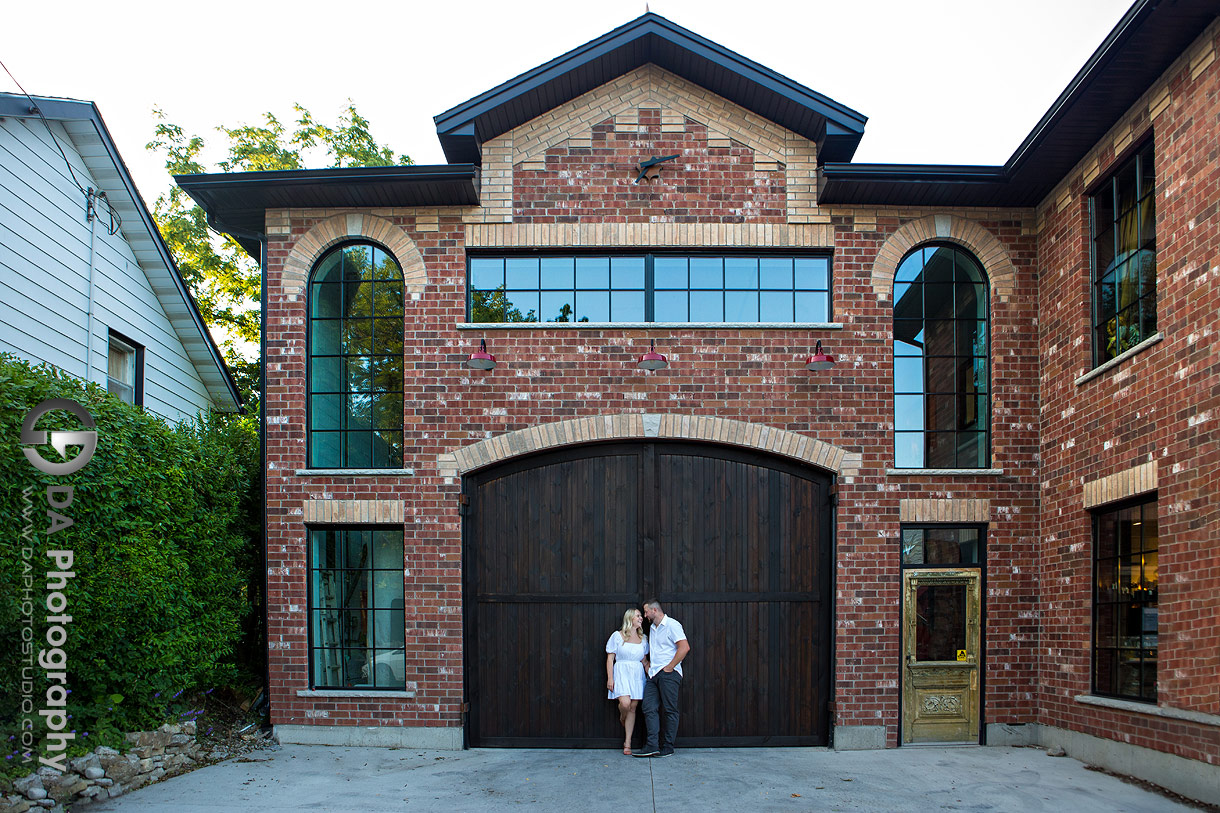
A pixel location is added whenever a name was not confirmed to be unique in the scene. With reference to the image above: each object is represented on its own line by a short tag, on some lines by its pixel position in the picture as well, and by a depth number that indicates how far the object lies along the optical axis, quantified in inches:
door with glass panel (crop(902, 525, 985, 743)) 376.8
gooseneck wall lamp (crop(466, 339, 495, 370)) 369.4
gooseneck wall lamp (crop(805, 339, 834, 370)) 370.3
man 360.5
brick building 377.4
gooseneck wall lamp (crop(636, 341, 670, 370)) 362.3
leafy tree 804.6
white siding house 359.3
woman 361.1
